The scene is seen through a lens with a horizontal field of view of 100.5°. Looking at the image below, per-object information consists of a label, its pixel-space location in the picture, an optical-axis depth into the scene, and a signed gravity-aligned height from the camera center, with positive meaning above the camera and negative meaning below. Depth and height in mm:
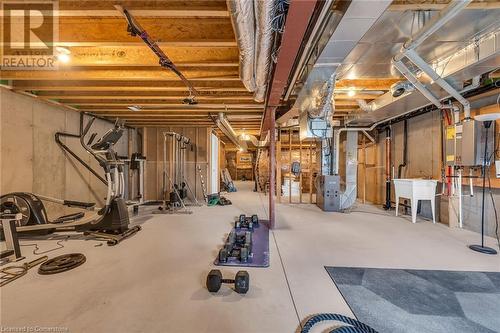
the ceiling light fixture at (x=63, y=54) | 2365 +1338
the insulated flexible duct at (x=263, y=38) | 1390 +1072
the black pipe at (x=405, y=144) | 5004 +539
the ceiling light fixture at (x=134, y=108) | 4320 +1283
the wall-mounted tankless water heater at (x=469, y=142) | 3174 +369
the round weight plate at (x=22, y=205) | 2905 -518
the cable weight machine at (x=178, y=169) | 5641 -41
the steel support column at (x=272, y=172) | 3680 -92
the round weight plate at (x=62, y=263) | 2100 -1016
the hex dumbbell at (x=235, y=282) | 1757 -977
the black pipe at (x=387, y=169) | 5301 -86
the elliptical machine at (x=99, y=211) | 2959 -634
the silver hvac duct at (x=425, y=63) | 1531 +1106
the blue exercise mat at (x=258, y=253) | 2287 -1068
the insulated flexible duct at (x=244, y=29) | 1373 +1070
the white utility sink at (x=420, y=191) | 3980 -483
